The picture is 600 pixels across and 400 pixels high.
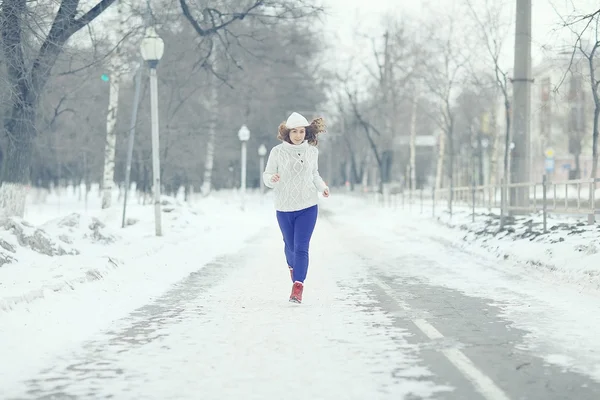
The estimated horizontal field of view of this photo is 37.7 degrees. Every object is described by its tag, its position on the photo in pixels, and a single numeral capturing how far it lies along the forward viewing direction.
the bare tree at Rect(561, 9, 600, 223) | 15.65
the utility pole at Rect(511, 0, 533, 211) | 19.11
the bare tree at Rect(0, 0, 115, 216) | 11.64
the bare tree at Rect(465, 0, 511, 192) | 29.67
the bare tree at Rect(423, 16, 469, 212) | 35.56
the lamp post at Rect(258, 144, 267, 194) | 47.97
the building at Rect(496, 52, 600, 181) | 64.88
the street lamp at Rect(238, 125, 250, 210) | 36.71
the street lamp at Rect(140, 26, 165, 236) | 19.00
